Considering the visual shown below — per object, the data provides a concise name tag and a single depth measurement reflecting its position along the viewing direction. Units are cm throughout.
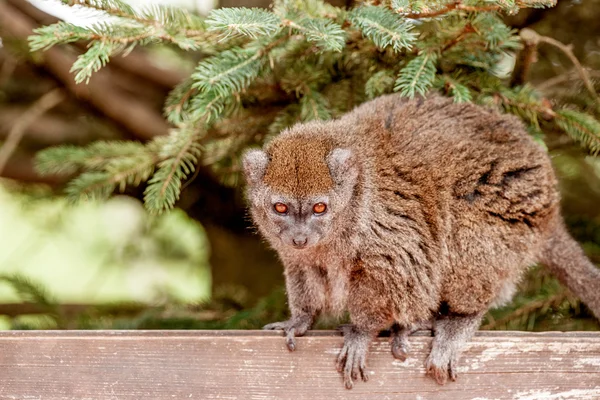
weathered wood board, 552
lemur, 602
